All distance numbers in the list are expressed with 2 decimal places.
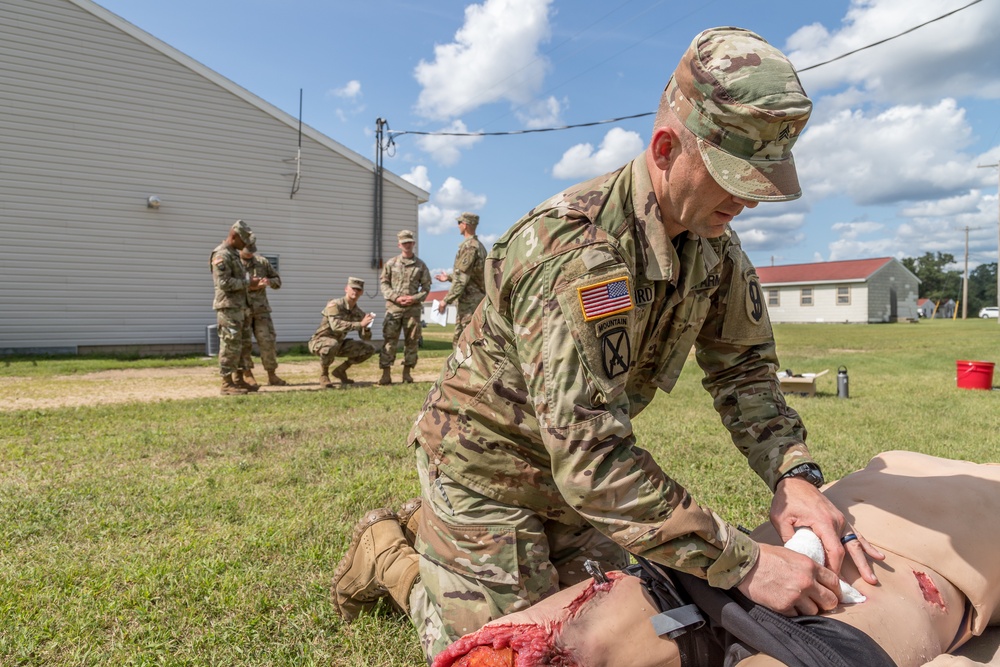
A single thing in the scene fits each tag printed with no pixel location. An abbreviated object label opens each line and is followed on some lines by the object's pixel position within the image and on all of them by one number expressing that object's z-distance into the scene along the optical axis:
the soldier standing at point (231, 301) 8.90
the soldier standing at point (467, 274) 10.06
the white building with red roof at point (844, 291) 42.94
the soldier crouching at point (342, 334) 9.48
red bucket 8.63
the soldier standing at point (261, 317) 9.64
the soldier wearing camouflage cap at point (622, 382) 1.65
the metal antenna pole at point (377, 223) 17.38
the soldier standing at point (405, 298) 10.09
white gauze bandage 1.80
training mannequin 1.71
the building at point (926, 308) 70.94
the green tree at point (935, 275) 79.50
